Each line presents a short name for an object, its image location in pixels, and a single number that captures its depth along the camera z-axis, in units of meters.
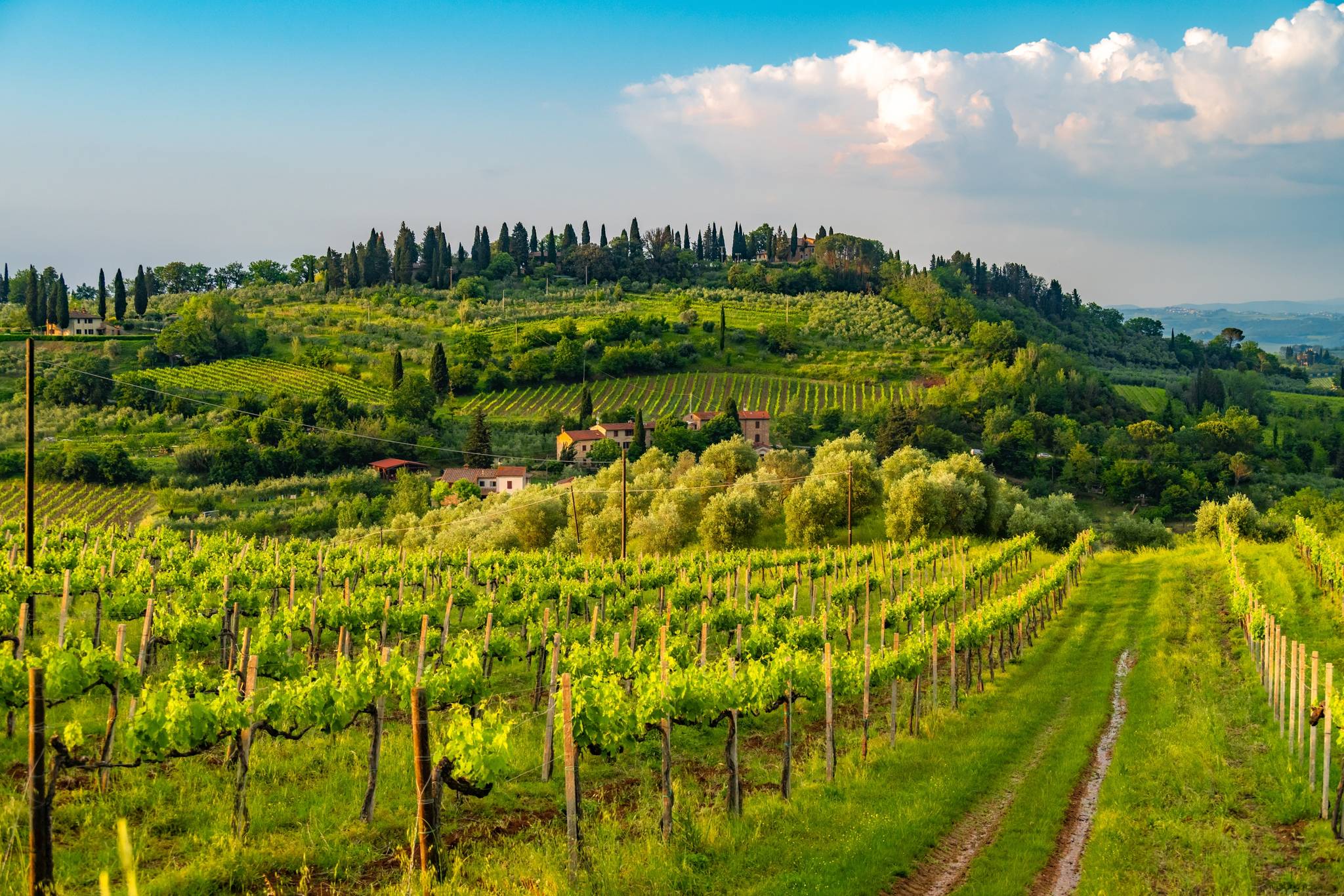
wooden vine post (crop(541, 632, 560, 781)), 14.31
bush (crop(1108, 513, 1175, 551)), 61.09
